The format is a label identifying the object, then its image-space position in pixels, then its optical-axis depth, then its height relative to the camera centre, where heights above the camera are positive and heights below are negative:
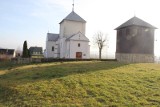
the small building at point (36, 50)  66.64 +2.49
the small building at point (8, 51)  46.72 +1.29
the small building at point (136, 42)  22.38 +2.53
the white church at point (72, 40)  25.94 +3.32
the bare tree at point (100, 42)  37.45 +4.08
